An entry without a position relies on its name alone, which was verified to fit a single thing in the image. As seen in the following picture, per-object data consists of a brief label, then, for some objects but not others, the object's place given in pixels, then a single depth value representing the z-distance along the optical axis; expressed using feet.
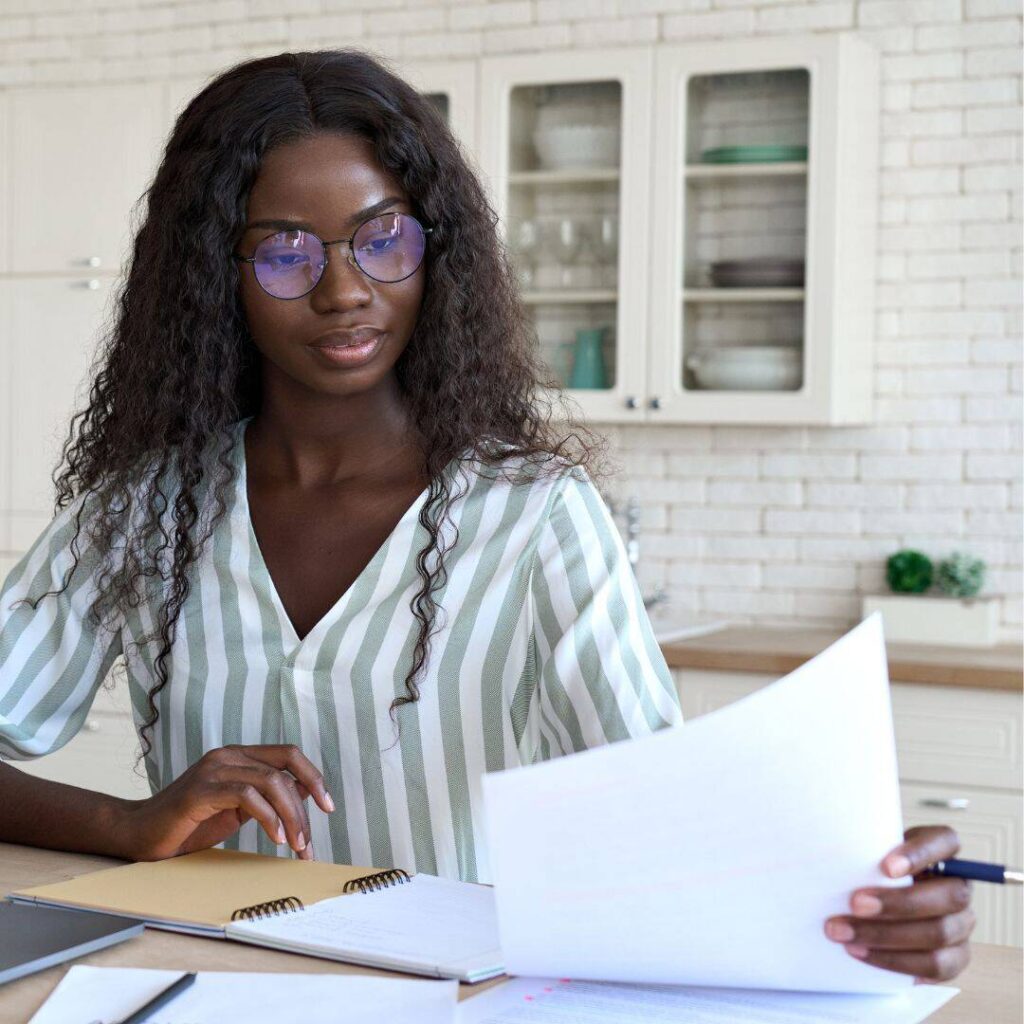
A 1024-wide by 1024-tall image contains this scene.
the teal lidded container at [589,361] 12.44
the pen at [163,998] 3.21
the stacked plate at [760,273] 11.88
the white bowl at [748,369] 11.88
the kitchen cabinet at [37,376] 13.89
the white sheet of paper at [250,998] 3.26
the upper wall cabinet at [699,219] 11.75
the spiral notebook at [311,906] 3.64
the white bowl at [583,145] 12.34
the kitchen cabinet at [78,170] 13.70
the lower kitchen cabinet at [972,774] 10.46
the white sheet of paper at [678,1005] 3.29
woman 5.08
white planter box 11.73
